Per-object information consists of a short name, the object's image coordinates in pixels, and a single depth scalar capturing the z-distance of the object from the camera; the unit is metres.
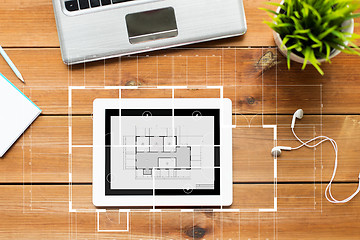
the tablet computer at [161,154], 0.66
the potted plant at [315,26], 0.53
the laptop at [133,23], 0.64
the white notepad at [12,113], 0.66
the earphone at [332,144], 0.67
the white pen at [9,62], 0.66
